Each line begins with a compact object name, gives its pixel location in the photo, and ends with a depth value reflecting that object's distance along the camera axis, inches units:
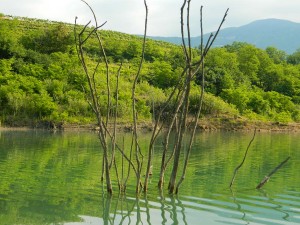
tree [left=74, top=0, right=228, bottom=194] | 455.2
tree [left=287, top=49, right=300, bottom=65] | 3563.0
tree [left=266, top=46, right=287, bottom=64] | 3398.1
